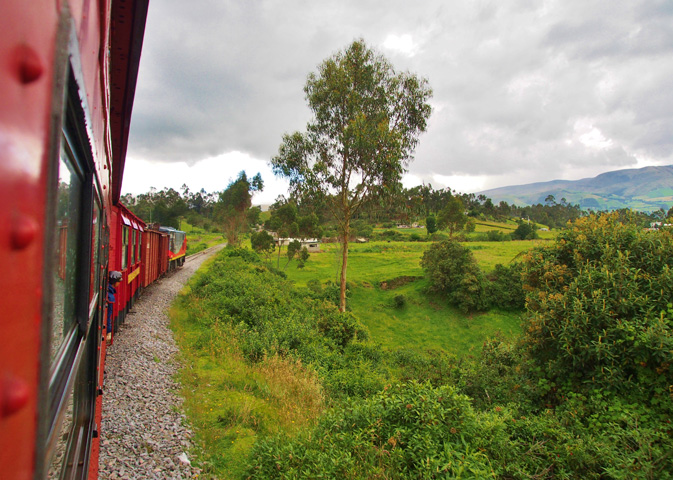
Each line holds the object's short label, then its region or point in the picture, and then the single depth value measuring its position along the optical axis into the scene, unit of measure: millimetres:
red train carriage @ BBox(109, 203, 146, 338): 7098
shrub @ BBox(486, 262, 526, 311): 23767
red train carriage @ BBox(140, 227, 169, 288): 11920
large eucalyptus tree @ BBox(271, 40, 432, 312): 15992
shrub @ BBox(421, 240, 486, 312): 23989
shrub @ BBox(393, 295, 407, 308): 24906
